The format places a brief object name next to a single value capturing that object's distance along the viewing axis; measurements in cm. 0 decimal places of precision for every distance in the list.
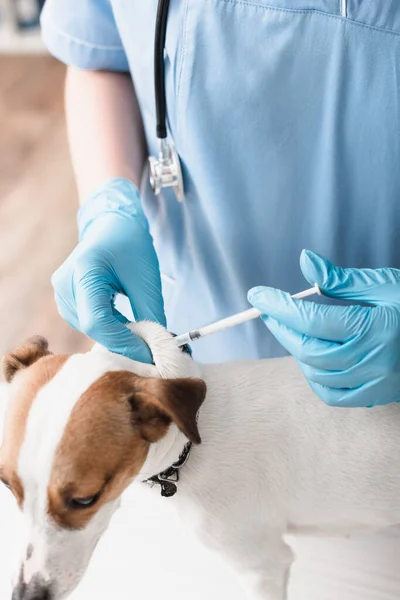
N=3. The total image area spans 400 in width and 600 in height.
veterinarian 82
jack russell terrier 73
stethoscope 92
